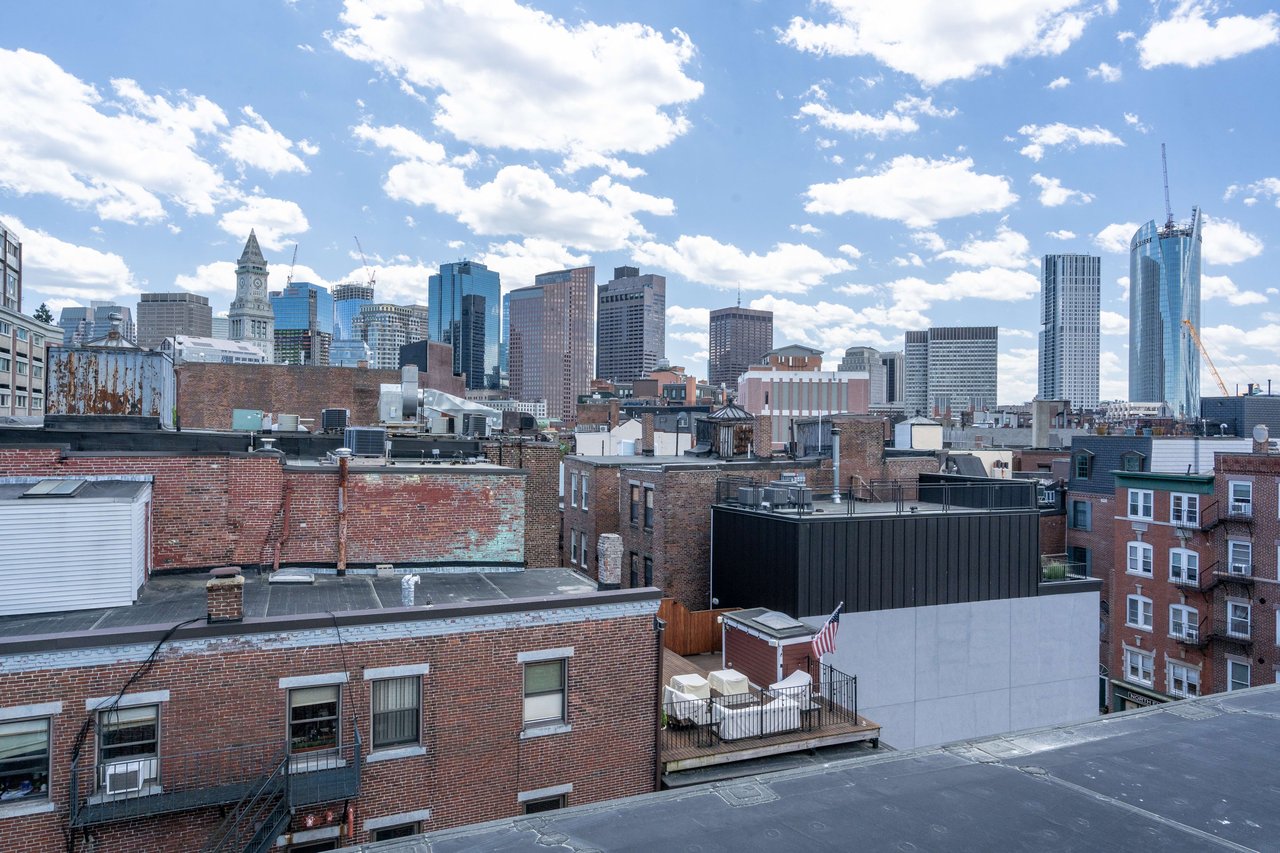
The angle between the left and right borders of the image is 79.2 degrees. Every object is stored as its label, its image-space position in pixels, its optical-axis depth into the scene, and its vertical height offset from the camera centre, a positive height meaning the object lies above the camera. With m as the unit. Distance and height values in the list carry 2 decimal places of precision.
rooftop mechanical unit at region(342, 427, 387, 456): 28.64 -0.66
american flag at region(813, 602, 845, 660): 21.72 -5.89
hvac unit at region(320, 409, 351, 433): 42.94 +0.26
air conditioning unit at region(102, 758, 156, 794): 13.61 -6.30
